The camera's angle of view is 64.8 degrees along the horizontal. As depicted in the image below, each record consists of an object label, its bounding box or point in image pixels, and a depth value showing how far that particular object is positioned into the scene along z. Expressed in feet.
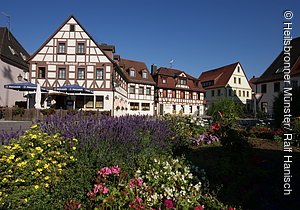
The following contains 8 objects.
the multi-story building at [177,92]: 134.36
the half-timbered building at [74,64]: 77.15
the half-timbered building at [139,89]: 116.67
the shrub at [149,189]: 8.73
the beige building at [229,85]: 154.30
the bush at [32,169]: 8.42
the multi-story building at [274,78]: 100.50
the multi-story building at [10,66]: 81.85
